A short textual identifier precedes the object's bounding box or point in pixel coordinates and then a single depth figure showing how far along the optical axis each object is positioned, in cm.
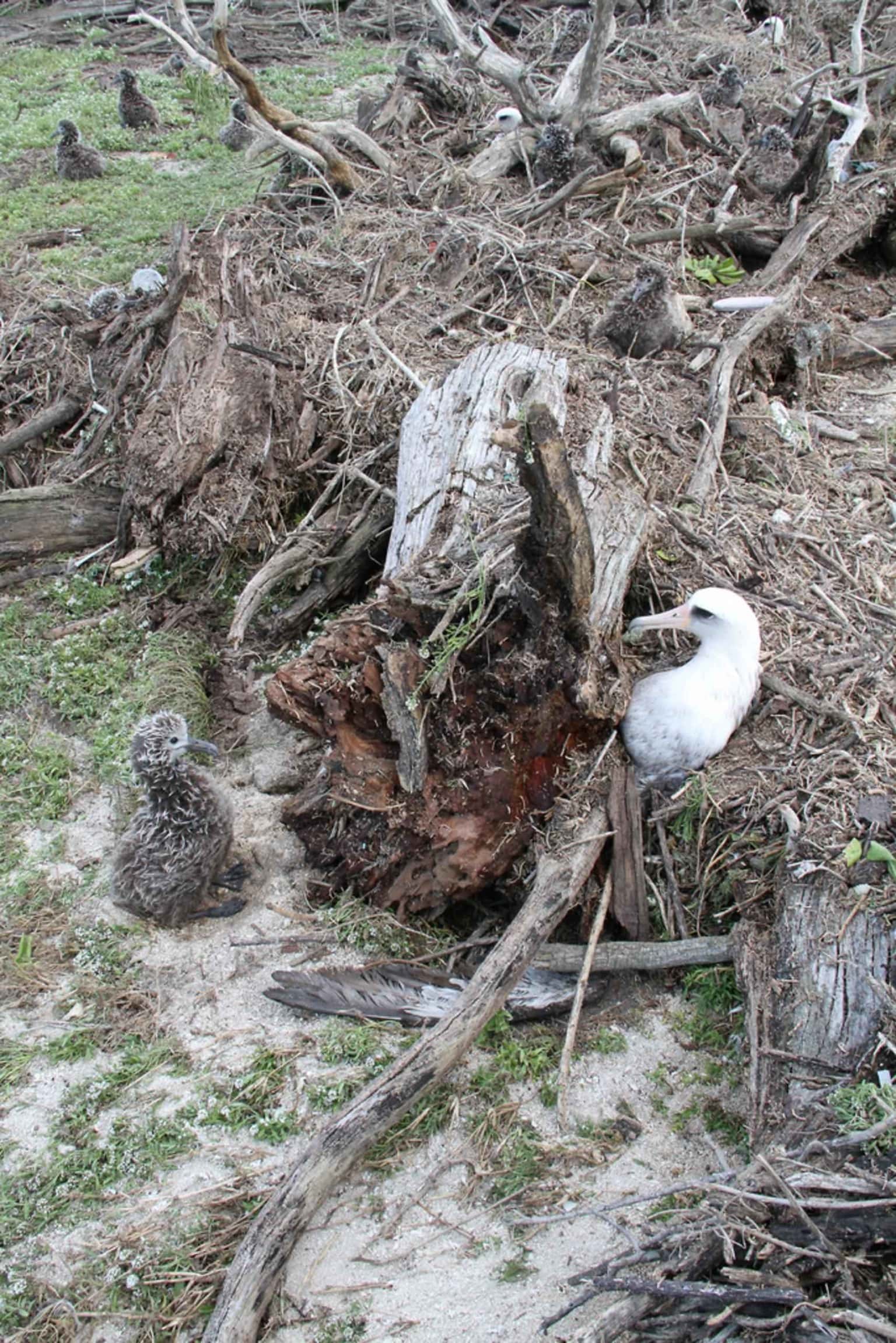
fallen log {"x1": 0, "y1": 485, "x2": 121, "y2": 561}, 623
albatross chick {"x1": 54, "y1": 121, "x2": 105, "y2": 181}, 1038
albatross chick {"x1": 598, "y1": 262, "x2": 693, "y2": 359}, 664
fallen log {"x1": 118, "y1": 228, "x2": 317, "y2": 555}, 577
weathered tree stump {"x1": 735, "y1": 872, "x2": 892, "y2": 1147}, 311
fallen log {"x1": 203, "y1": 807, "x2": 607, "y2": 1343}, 290
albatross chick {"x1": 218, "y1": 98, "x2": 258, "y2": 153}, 1105
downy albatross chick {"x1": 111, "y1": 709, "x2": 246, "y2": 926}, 424
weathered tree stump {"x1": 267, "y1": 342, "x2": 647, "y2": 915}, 395
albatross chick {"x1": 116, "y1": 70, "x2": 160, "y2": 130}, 1135
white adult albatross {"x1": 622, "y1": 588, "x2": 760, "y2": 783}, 411
